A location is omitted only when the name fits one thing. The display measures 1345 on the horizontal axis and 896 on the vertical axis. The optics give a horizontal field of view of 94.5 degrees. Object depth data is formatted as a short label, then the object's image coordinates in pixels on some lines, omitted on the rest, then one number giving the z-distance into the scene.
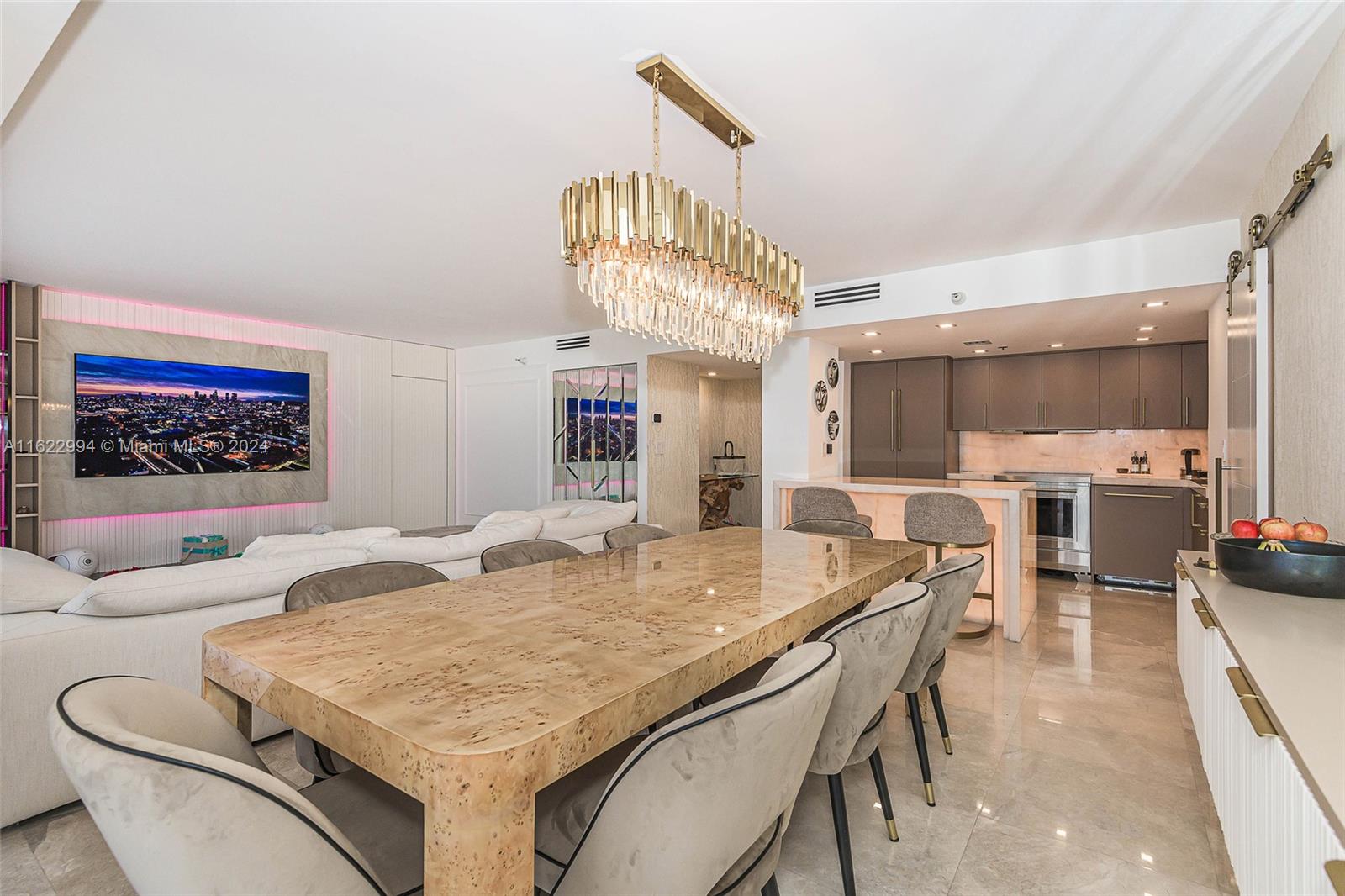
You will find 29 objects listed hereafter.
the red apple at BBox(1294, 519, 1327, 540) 1.68
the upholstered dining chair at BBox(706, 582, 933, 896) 1.52
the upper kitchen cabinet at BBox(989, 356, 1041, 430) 6.27
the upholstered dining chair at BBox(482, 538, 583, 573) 2.52
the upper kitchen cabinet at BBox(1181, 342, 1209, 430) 5.47
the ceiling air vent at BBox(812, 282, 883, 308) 4.63
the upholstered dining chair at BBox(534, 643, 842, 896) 0.94
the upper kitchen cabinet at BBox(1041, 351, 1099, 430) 5.98
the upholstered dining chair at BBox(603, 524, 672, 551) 3.09
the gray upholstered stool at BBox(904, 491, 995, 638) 3.97
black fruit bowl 1.56
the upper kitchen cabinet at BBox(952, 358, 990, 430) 6.57
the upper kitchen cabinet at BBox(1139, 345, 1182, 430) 5.58
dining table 0.90
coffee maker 5.51
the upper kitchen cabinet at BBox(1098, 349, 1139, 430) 5.78
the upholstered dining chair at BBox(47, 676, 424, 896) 0.79
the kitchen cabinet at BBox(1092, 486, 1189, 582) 5.38
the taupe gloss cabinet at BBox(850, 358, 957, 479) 6.53
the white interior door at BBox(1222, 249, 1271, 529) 2.43
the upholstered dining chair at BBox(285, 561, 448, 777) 1.66
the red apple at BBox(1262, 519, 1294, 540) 1.74
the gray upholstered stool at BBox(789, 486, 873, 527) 4.37
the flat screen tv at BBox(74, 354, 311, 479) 5.18
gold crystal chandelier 2.09
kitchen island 4.14
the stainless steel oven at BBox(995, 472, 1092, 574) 5.76
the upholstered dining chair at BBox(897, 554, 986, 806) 2.01
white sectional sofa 2.06
